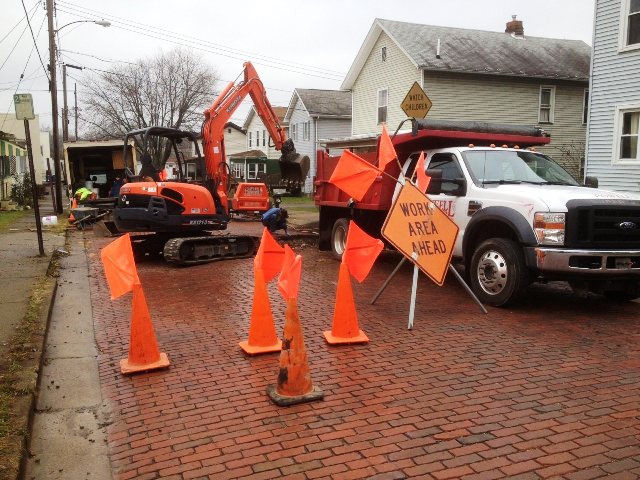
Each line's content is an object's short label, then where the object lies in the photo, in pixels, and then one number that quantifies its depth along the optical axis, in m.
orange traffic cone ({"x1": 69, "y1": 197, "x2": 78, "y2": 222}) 19.09
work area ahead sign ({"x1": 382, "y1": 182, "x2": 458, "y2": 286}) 6.70
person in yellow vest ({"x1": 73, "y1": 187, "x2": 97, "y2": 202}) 20.52
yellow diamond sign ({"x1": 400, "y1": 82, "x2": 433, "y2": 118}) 10.18
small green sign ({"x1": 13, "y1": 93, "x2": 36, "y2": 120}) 10.84
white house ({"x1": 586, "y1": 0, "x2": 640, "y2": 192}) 15.89
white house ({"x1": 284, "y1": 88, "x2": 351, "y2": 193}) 39.22
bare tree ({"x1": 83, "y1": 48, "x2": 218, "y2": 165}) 48.28
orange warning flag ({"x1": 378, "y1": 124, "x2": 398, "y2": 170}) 7.02
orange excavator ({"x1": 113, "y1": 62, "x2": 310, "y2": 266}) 10.99
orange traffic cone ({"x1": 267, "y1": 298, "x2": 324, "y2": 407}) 4.55
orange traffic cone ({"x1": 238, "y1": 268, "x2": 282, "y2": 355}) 5.71
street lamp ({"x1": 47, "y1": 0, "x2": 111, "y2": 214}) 24.05
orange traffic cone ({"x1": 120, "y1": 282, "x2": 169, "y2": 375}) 5.27
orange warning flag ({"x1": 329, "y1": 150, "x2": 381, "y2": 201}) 6.95
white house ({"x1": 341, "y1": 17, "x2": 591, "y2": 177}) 24.88
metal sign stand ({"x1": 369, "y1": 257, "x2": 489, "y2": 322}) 6.59
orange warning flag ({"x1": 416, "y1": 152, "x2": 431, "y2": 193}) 7.16
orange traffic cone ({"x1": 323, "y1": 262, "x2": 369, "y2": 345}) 6.01
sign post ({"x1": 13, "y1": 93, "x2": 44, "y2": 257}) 10.78
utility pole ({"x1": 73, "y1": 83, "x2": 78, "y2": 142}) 55.45
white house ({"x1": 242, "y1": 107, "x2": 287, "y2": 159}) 54.65
